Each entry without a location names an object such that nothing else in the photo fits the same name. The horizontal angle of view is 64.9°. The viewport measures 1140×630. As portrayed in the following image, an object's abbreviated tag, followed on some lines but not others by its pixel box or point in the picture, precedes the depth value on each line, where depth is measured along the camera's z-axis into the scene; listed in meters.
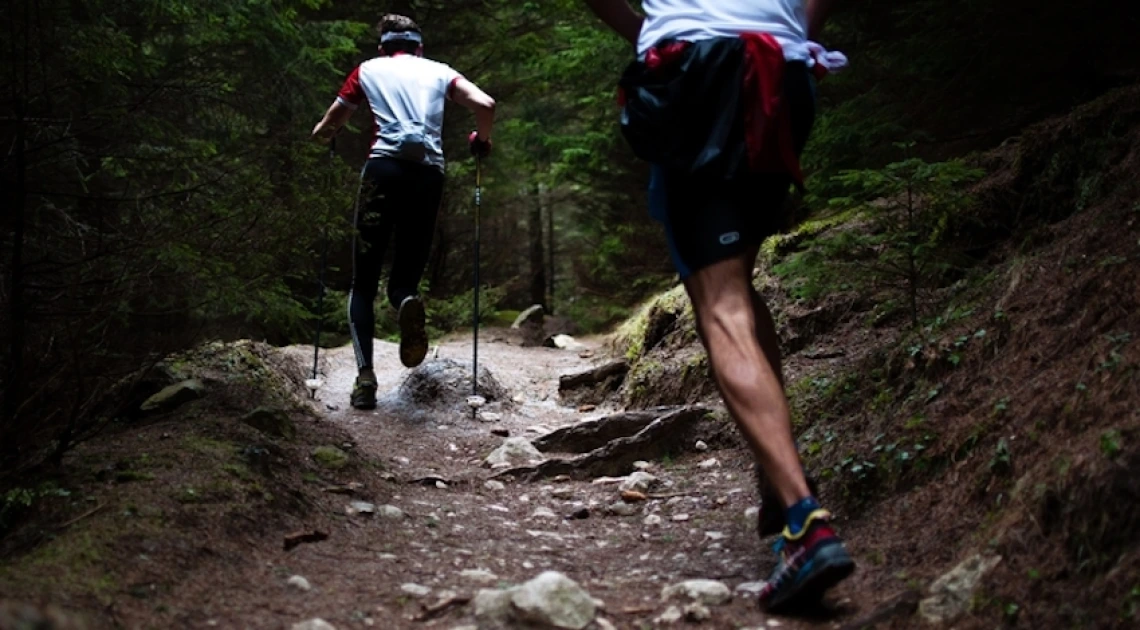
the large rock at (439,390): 6.70
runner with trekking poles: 6.07
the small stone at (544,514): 3.99
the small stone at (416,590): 2.64
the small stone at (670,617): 2.42
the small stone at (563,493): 4.45
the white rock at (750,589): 2.62
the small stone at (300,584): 2.62
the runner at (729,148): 2.58
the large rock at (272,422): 4.30
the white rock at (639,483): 4.33
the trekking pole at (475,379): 6.95
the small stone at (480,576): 2.82
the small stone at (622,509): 3.99
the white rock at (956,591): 2.15
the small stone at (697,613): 2.41
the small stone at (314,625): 2.22
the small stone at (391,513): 3.72
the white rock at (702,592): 2.54
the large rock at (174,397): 4.46
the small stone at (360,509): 3.67
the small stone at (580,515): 3.96
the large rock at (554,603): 2.31
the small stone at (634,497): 4.14
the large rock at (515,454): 5.10
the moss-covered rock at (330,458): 4.18
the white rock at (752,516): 3.44
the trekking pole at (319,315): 6.75
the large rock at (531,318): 16.72
